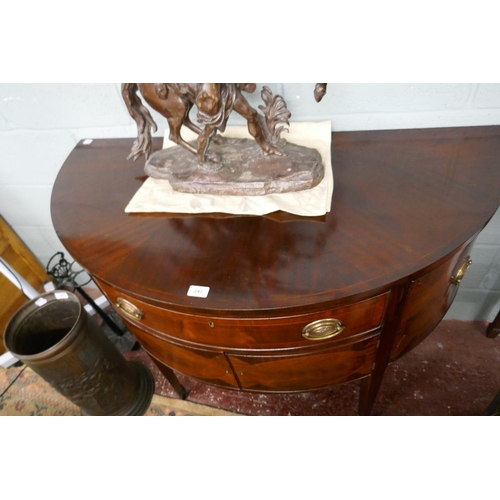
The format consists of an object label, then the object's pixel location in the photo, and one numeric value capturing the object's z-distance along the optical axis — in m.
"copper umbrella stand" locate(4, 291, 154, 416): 1.00
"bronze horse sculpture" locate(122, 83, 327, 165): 0.66
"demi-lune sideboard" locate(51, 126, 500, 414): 0.58
